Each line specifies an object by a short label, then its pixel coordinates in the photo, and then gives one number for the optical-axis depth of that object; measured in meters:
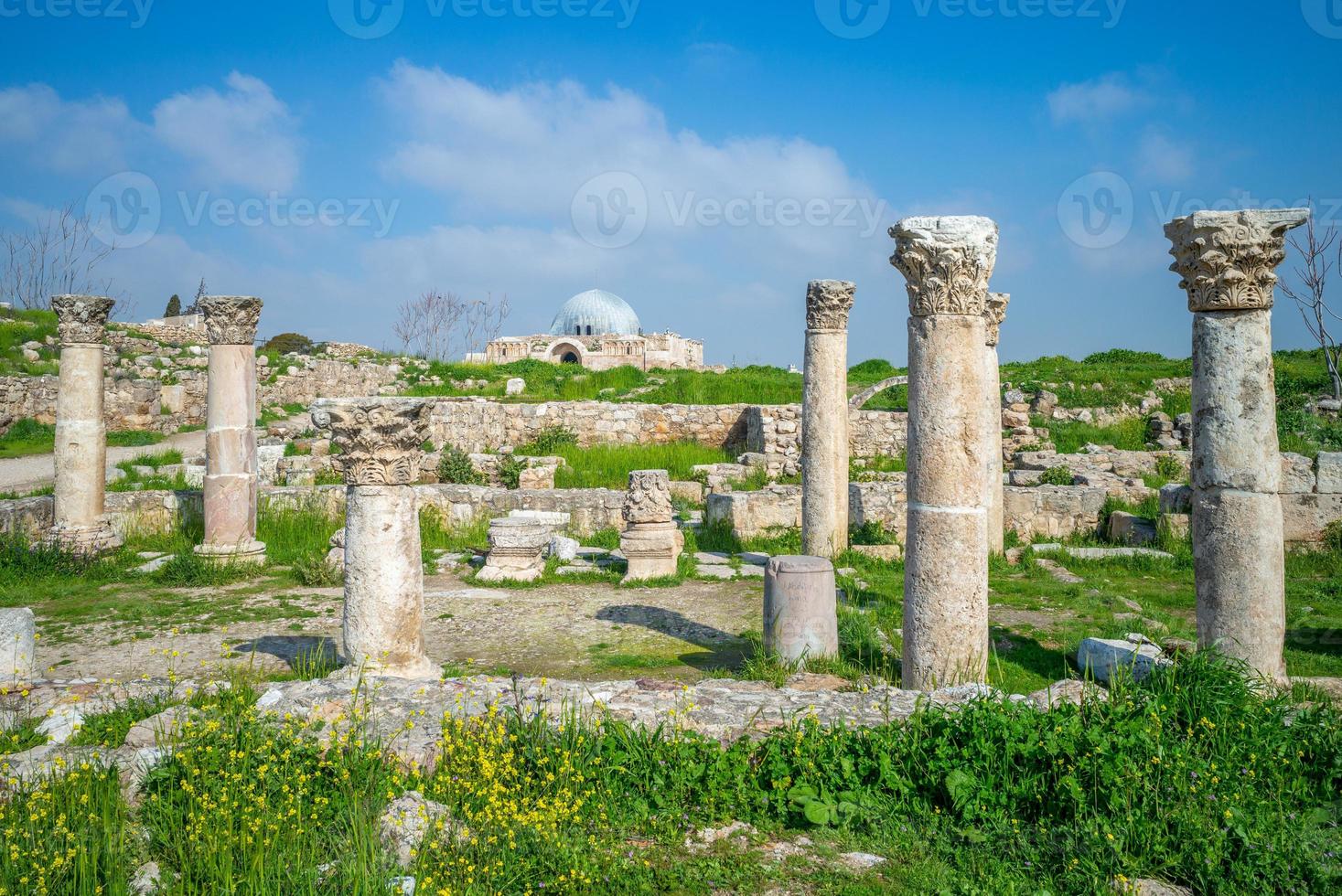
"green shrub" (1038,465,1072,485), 15.74
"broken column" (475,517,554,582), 11.09
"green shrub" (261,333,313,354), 35.59
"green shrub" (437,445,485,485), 16.58
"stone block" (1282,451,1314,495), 12.03
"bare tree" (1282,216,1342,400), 20.52
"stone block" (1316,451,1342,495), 11.89
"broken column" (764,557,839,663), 7.38
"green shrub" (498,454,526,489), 16.50
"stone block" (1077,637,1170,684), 6.27
